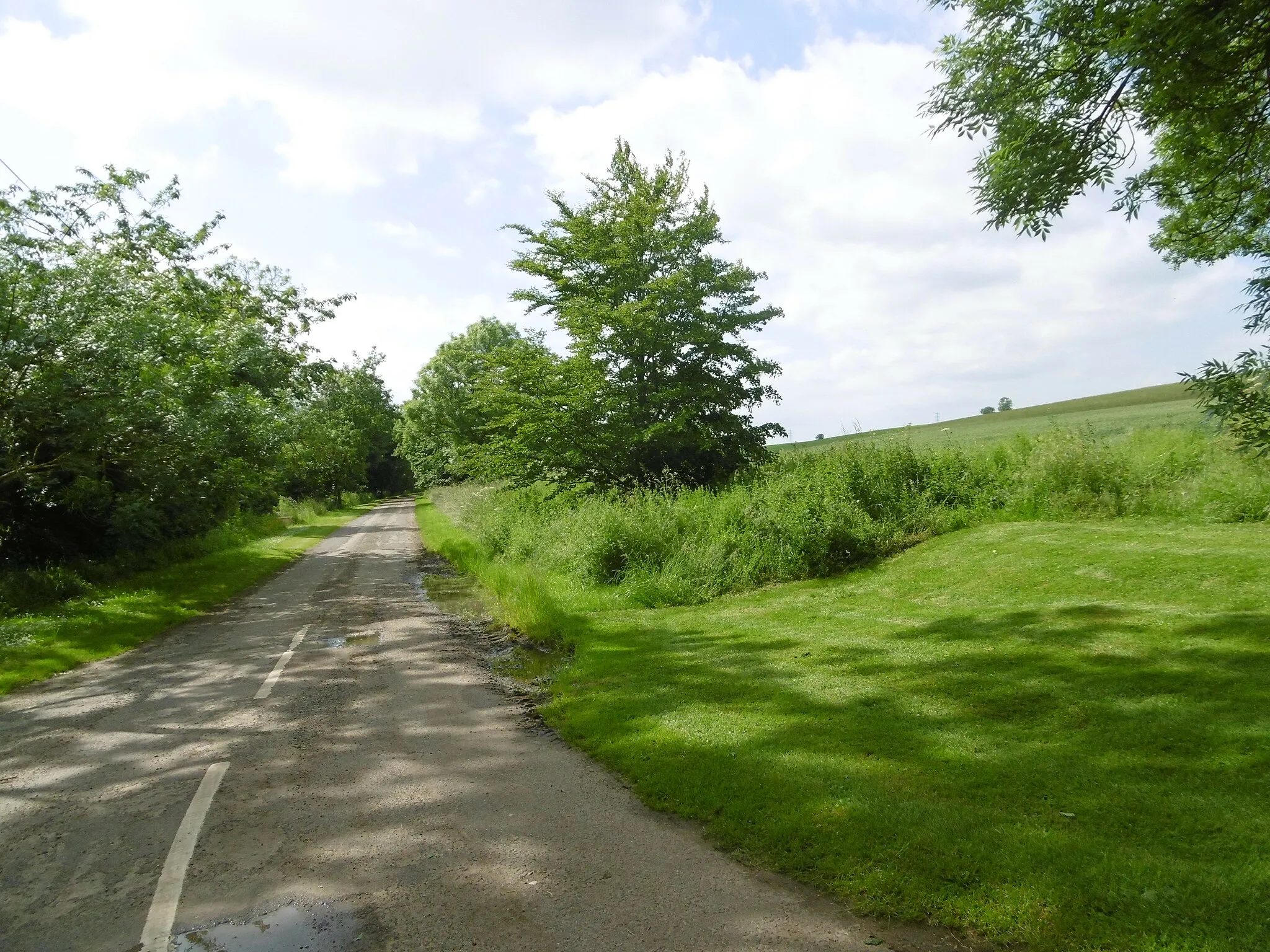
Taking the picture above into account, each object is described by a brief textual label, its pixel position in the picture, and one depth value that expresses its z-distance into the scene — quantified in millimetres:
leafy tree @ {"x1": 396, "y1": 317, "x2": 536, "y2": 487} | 54312
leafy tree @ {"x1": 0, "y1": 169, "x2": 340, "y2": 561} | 14086
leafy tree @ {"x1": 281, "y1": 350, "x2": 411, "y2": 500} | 33500
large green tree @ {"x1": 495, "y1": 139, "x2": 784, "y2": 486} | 20688
